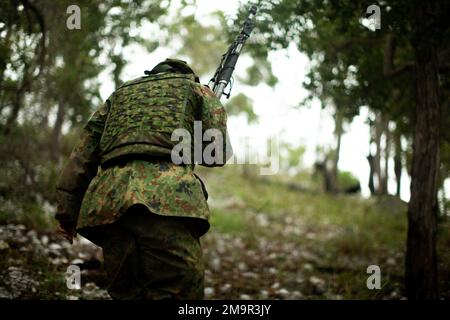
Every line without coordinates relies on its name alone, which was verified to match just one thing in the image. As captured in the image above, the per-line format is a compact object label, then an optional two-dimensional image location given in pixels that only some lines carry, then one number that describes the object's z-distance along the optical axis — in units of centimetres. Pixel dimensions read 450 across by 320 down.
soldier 272
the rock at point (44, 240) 569
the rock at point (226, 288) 548
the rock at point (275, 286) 577
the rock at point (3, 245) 491
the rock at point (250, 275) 629
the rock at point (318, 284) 559
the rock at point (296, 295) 526
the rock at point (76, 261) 530
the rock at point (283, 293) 534
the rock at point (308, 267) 678
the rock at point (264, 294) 531
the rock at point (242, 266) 672
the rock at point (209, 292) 517
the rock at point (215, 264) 650
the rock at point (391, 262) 670
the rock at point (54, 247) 557
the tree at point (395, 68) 502
